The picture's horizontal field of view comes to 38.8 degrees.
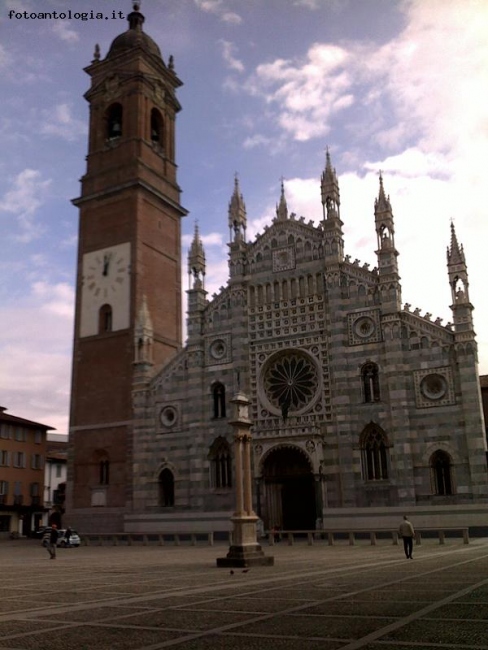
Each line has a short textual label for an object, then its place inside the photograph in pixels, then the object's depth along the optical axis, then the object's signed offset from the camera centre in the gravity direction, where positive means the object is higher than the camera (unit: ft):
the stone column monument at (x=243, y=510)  71.31 -0.81
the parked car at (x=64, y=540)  134.92 -6.02
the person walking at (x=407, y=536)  75.00 -4.07
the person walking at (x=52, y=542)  93.81 -4.44
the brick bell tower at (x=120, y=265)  149.89 +54.51
